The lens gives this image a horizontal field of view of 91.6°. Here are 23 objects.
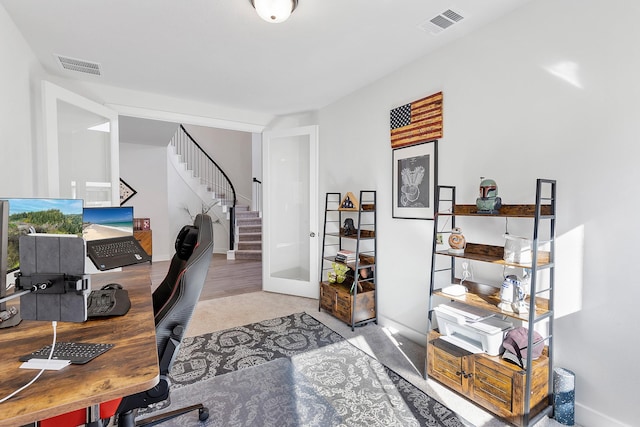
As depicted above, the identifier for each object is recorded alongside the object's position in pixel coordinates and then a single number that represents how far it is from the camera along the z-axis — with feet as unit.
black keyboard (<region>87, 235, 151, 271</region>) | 5.95
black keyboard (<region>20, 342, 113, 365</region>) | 2.97
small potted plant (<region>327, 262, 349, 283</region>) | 10.84
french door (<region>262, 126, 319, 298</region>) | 13.14
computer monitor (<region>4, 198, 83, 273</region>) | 4.21
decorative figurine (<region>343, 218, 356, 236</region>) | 10.91
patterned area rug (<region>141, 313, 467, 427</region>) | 5.85
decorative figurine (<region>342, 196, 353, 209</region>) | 10.51
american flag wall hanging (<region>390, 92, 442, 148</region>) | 8.11
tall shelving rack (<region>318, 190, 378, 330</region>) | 9.92
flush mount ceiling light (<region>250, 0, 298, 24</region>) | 5.74
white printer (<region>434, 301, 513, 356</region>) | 5.96
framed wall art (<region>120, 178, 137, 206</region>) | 20.14
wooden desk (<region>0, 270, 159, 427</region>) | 2.35
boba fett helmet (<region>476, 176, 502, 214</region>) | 6.06
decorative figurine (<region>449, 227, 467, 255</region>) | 6.88
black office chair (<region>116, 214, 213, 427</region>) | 4.02
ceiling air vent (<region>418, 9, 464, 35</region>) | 6.57
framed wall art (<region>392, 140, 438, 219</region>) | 8.39
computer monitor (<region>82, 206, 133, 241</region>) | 6.60
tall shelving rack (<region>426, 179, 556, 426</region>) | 5.36
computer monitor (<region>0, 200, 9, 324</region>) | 3.73
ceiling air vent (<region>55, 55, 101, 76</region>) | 8.54
